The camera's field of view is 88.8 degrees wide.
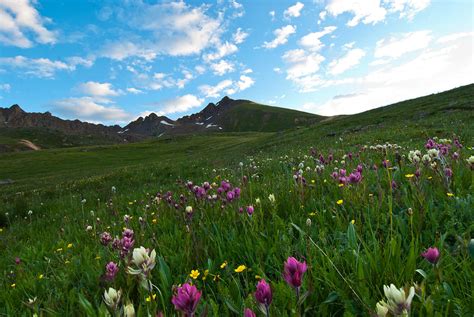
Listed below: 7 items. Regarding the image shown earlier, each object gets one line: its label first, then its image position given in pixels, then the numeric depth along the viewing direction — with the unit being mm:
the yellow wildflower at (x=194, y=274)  647
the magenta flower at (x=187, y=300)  327
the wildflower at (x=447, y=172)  874
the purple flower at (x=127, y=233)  761
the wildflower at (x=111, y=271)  613
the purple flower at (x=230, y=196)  993
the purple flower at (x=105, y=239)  891
